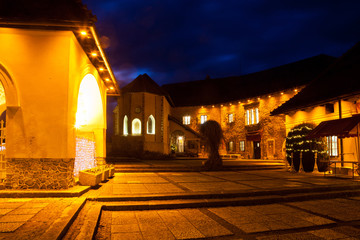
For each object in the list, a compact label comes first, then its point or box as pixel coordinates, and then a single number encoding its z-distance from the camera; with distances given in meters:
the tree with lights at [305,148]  13.57
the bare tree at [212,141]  15.17
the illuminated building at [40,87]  7.52
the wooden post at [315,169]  14.61
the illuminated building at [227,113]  24.89
